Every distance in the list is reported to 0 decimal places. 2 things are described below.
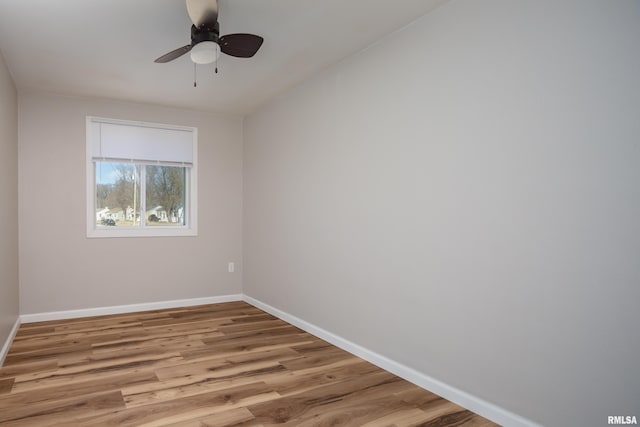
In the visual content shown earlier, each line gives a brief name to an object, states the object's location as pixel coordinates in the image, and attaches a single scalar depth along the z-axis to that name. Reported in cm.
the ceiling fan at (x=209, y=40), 236
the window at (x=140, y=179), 468
